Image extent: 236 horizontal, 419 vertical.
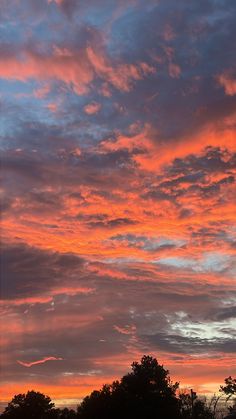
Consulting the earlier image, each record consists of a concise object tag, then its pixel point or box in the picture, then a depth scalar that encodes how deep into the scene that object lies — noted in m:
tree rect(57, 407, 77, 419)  104.43
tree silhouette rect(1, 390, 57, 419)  96.12
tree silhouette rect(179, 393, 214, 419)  108.75
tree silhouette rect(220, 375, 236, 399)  99.38
